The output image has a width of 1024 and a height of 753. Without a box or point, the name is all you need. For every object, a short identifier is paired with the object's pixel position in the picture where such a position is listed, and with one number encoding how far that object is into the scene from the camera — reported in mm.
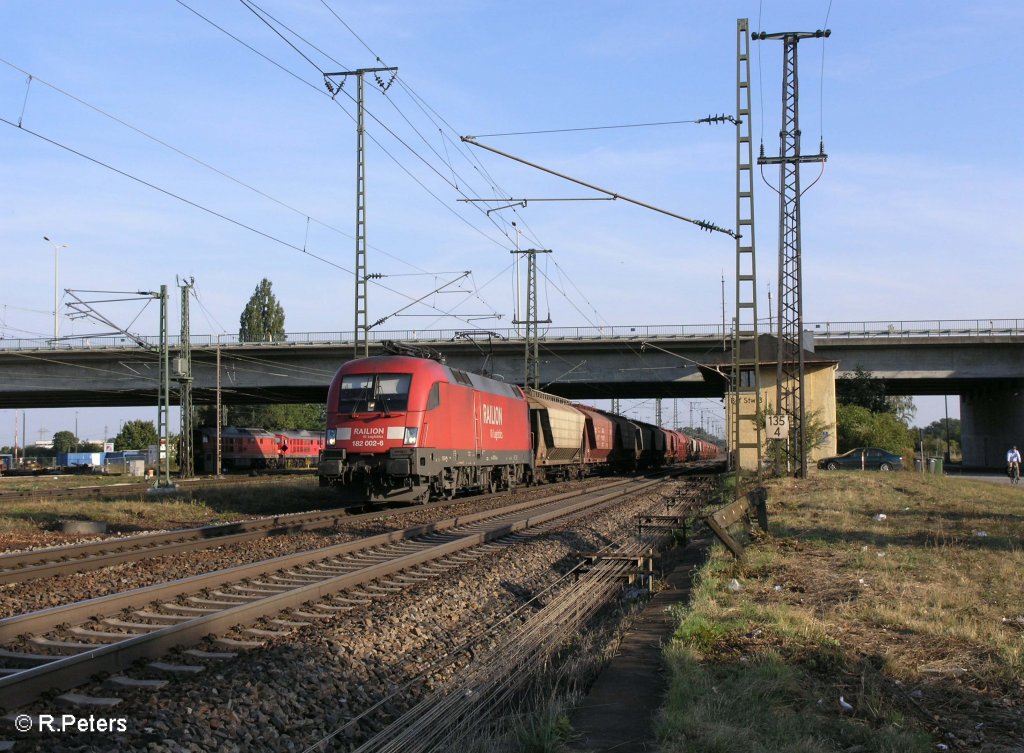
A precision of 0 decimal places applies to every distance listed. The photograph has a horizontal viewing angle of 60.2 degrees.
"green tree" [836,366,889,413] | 48562
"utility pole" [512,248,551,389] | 39250
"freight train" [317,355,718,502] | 19172
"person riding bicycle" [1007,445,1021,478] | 31930
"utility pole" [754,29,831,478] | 25766
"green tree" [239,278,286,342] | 82812
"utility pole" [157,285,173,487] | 29172
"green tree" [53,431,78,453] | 130375
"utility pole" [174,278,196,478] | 37312
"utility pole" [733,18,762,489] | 18836
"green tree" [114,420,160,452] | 100625
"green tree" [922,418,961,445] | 130112
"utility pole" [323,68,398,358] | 27141
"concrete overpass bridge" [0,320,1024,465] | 48125
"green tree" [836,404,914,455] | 42094
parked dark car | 36812
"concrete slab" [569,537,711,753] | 5137
